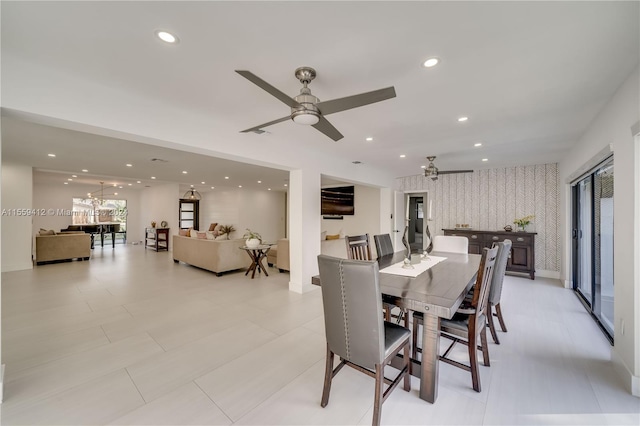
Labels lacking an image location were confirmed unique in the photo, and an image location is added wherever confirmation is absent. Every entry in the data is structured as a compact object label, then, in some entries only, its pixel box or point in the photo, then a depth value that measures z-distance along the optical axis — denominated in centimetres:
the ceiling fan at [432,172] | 443
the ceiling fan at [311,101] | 167
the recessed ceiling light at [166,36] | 164
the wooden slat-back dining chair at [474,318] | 195
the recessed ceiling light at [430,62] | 190
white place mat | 229
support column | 438
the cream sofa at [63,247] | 642
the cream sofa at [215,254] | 541
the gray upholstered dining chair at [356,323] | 154
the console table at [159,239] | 910
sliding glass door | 301
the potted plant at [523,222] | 549
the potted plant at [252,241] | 536
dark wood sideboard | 521
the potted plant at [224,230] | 864
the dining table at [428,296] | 164
